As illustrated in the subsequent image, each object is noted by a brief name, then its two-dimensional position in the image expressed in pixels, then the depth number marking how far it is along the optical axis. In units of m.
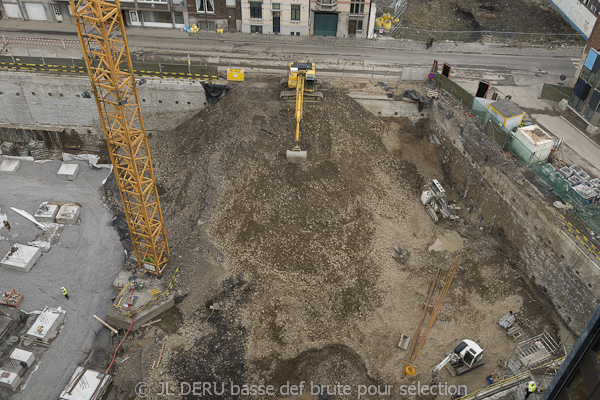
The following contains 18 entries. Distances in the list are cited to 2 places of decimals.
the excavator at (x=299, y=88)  42.50
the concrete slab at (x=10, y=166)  46.16
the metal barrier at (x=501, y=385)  28.33
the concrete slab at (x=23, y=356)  31.84
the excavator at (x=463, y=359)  30.80
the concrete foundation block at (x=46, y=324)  33.12
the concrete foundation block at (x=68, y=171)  45.88
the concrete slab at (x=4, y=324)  33.00
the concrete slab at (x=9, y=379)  30.55
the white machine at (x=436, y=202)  41.84
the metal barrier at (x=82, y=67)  47.91
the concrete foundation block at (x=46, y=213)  41.72
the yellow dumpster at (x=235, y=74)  47.38
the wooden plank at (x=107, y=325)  34.19
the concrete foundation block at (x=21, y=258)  37.44
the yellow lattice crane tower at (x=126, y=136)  27.39
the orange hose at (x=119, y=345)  32.09
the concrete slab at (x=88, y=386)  30.23
